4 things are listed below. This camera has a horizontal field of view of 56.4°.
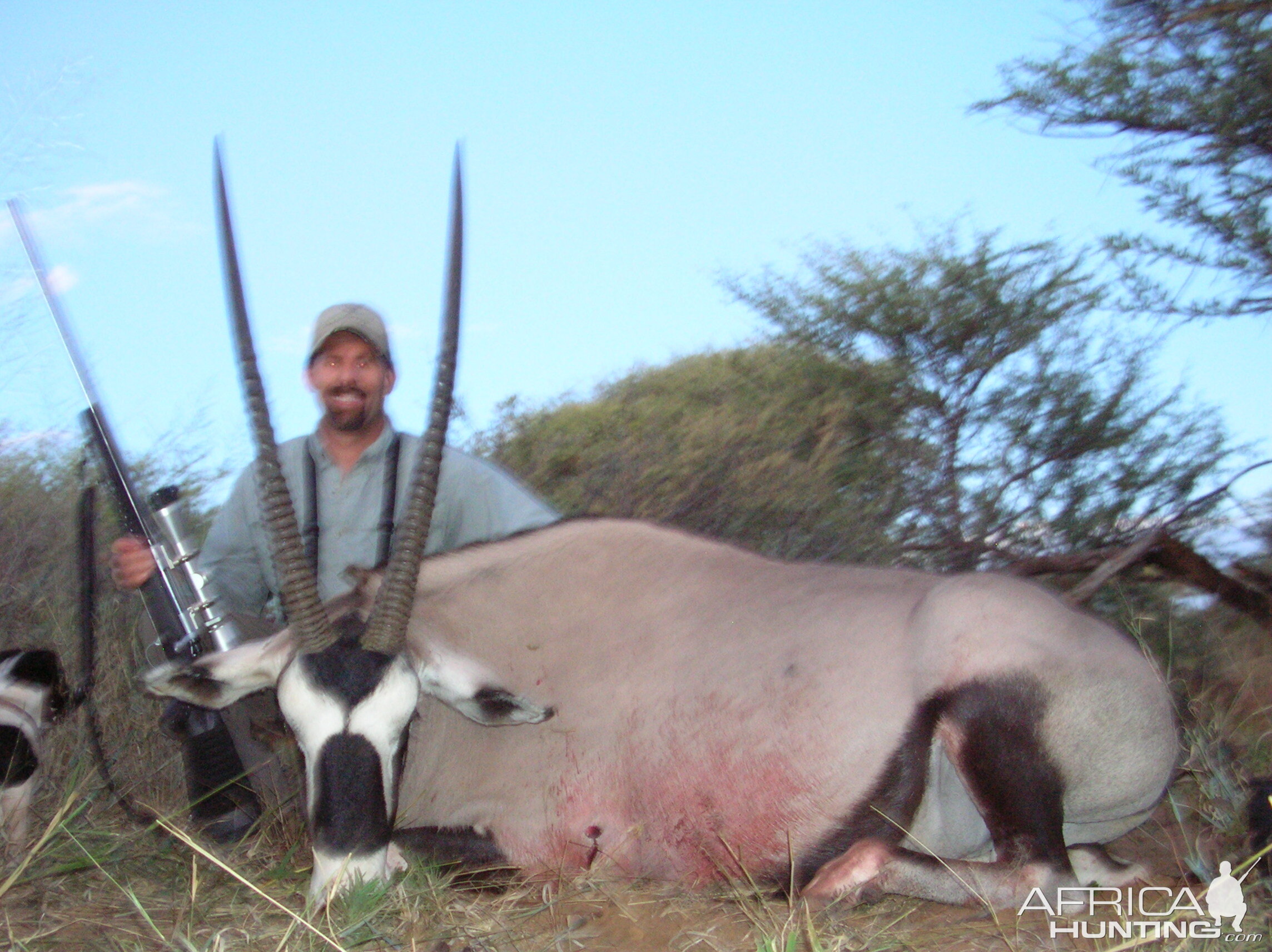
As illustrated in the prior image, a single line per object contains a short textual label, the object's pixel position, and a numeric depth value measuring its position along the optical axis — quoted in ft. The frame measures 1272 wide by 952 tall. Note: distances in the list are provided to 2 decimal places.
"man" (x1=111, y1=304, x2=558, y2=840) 13.37
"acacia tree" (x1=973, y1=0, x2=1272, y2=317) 22.29
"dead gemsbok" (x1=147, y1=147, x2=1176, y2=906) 9.64
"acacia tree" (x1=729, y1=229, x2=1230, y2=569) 20.67
